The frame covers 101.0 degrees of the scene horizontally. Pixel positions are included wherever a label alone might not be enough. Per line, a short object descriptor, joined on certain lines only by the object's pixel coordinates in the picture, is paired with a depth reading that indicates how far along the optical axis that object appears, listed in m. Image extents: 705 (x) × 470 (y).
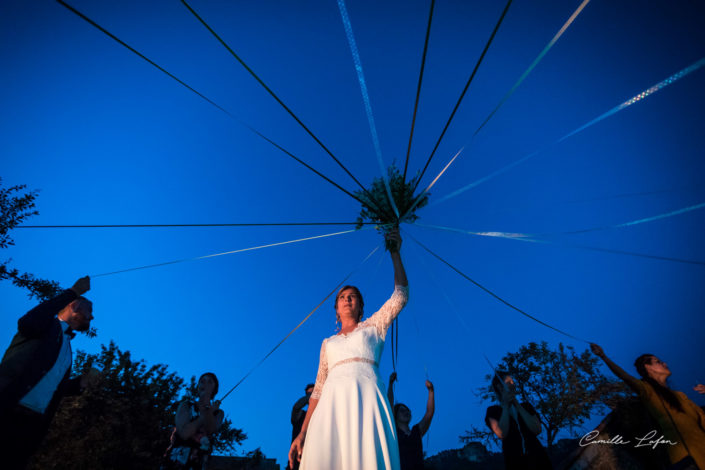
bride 1.89
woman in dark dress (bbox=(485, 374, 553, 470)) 3.51
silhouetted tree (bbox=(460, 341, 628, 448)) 14.28
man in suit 2.38
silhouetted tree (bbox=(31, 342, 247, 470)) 9.76
